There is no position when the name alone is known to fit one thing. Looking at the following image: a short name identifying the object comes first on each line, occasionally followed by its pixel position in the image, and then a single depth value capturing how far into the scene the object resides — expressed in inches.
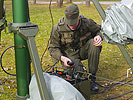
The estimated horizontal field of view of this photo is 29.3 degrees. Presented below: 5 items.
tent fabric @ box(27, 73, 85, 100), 88.4
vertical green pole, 99.1
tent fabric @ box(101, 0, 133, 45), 95.9
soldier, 134.5
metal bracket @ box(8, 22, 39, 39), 90.5
